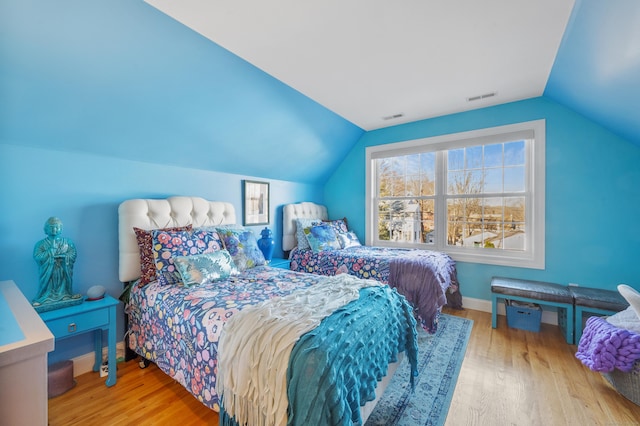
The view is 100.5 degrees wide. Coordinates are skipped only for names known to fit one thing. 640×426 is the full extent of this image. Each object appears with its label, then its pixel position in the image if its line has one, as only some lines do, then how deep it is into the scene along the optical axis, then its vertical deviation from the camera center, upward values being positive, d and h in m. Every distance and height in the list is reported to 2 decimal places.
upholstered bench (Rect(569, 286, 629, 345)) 2.33 -0.81
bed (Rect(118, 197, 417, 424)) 1.11 -0.60
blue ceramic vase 3.22 -0.38
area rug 1.64 -1.25
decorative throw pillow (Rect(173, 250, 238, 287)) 1.97 -0.43
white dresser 0.78 -0.50
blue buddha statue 1.75 -0.38
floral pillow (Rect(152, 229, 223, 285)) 2.03 -0.28
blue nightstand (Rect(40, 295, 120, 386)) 1.66 -0.71
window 3.09 +0.24
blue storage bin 2.77 -1.09
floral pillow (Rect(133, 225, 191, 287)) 2.12 -0.37
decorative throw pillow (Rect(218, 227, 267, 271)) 2.48 -0.33
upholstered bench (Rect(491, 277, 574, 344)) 2.53 -0.82
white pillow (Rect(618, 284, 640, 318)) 1.80 -0.58
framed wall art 3.37 +0.13
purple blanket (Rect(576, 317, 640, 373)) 1.73 -0.93
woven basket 1.70 -1.13
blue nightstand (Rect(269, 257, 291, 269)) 3.18 -0.62
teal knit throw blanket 1.04 -0.67
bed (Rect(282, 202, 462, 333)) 2.70 -0.56
